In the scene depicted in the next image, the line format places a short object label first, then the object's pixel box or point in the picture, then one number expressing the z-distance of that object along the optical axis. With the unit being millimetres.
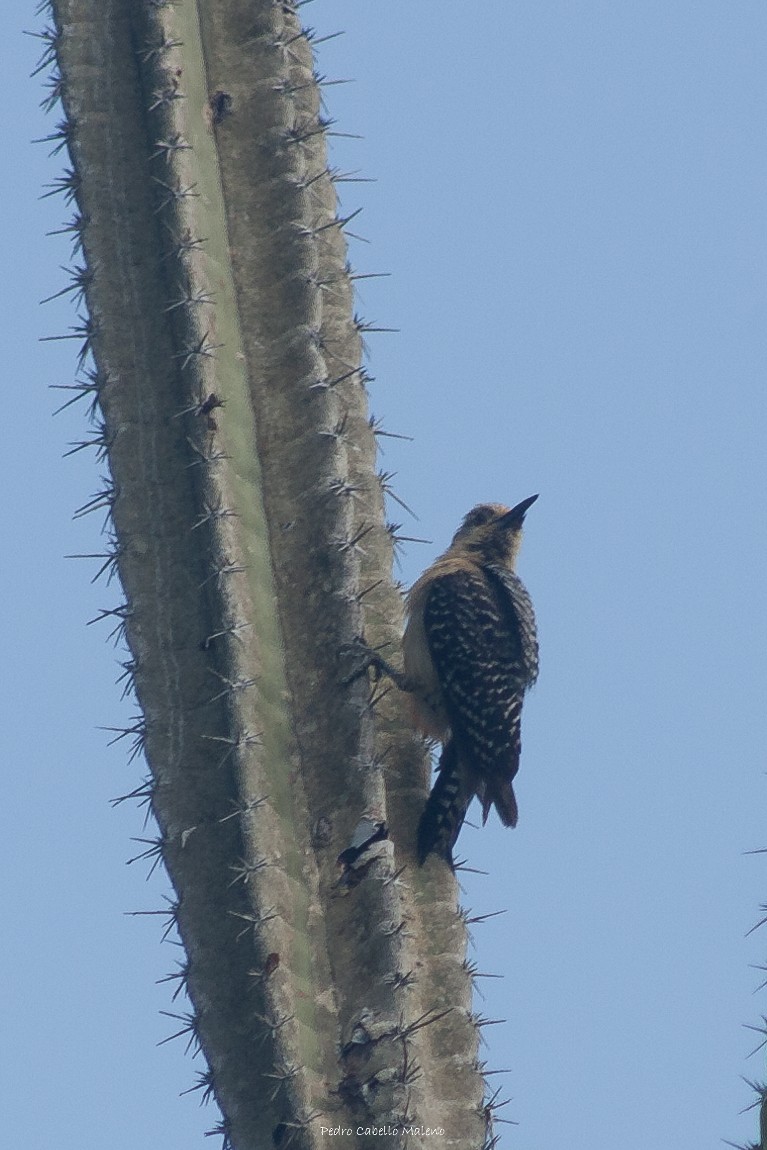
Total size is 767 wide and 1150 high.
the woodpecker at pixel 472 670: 14641
